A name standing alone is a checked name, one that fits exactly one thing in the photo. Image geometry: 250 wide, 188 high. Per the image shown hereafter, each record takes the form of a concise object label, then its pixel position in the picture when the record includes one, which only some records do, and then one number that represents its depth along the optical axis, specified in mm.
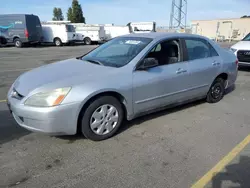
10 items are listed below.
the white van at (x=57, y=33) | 23656
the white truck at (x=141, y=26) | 29469
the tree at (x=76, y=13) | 47719
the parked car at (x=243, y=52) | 8539
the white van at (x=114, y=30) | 28203
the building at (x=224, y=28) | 42919
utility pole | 55094
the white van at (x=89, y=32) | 26188
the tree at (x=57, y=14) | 65375
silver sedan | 3160
